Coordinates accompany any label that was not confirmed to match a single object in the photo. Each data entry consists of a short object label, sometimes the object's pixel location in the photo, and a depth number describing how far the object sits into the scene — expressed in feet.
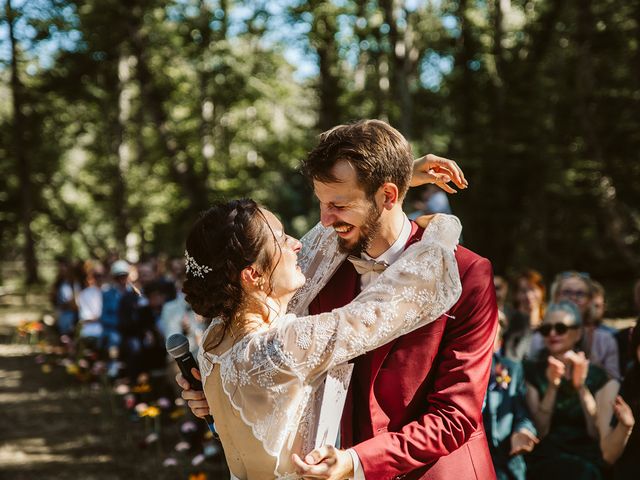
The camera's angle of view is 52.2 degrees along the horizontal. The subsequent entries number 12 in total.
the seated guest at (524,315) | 17.62
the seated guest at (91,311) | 34.47
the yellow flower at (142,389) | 19.91
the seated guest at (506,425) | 12.79
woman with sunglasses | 12.92
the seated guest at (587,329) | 17.60
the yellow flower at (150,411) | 17.48
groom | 6.01
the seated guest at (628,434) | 11.12
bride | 6.01
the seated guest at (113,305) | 31.63
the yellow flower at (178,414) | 18.88
